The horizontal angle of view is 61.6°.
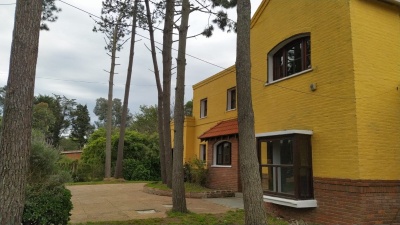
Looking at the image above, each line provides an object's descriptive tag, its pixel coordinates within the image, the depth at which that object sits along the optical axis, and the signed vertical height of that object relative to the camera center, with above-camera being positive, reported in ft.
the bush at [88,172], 74.38 -2.41
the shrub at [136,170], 77.20 -1.93
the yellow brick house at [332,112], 24.42 +4.23
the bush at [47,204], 20.68 -2.75
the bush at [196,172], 53.98 -1.53
